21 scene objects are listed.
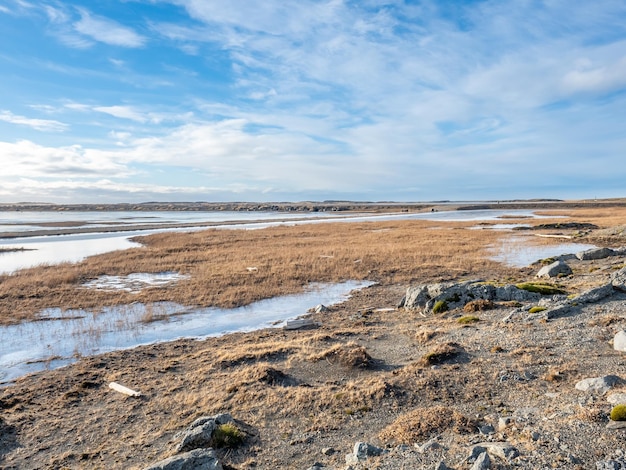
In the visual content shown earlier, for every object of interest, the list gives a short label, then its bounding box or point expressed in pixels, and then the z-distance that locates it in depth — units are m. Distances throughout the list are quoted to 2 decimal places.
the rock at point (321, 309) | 21.83
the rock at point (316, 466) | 7.80
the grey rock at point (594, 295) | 16.98
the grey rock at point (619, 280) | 17.91
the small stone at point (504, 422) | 8.44
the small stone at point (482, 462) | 6.77
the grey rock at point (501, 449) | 7.12
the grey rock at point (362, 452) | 7.89
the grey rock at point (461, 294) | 19.77
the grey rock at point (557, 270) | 25.02
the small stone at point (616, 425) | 7.60
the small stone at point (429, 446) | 7.86
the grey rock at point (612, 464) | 6.57
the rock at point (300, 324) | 19.00
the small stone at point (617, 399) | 8.39
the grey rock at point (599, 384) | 9.33
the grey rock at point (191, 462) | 7.45
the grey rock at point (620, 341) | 11.76
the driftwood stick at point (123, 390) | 12.20
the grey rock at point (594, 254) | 30.28
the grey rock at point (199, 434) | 8.77
